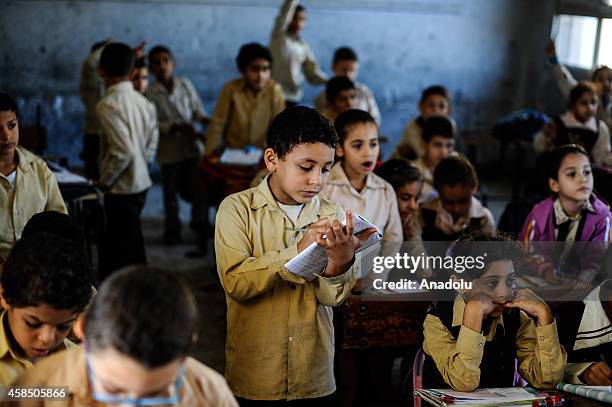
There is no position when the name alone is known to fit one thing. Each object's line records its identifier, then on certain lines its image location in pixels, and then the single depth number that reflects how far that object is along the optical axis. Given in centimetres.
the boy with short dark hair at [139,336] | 121
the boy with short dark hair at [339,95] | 532
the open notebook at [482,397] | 202
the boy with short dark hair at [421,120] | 548
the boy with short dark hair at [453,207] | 362
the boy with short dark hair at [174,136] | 587
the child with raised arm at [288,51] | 700
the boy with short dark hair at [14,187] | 290
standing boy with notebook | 217
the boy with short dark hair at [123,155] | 454
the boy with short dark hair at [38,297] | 162
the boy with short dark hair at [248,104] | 526
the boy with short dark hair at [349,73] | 618
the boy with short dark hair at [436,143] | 462
